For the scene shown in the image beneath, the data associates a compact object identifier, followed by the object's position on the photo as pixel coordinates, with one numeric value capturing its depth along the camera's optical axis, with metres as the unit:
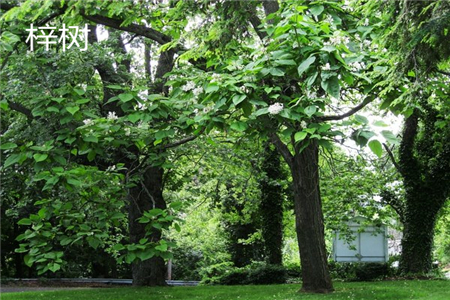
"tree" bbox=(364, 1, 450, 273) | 14.85
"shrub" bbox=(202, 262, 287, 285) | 14.95
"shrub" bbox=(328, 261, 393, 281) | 14.88
